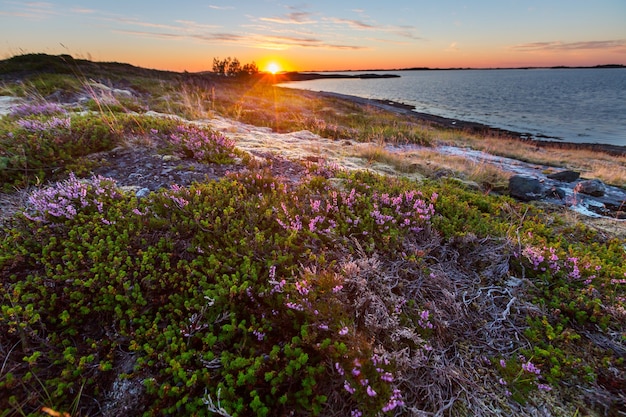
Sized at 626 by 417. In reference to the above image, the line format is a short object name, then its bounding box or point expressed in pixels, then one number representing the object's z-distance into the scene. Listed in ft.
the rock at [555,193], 29.63
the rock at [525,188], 28.26
